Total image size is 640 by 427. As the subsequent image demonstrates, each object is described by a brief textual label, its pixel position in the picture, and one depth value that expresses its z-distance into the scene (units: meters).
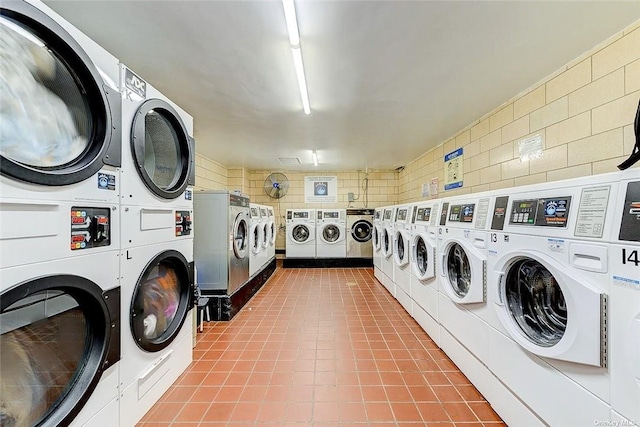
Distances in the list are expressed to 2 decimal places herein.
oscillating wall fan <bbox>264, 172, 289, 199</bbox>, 6.36
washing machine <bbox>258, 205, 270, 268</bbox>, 4.41
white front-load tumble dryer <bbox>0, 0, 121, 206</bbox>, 0.88
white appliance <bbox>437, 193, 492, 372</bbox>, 1.64
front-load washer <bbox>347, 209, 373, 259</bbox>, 5.81
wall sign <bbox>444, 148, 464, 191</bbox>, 3.68
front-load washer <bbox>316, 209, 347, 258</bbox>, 5.80
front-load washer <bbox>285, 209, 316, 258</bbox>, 5.82
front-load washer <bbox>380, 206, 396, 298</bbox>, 3.80
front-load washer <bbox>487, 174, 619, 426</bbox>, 0.97
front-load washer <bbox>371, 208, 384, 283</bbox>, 4.52
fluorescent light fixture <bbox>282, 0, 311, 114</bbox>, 1.41
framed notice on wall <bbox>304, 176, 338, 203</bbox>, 6.74
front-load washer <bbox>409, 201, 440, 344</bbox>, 2.36
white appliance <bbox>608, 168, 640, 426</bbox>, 0.85
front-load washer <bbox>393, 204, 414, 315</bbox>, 3.05
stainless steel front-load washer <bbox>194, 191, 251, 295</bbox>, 2.88
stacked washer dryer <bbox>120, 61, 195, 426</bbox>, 1.36
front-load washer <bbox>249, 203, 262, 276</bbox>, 3.77
